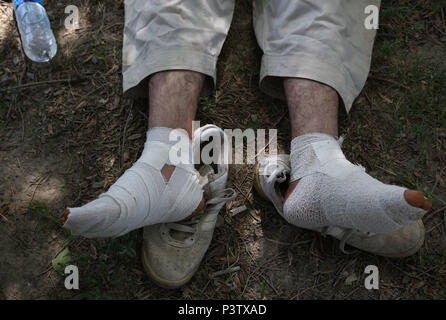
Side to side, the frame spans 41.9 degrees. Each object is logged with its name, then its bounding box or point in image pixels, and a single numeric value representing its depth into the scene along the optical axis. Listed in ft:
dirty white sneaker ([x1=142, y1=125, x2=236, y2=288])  3.38
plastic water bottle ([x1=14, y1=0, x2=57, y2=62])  3.92
